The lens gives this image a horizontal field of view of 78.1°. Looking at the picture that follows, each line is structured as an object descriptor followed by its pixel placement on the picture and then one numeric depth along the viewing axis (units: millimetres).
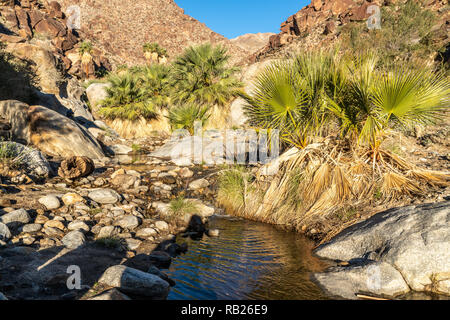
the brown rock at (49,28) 47303
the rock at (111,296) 2527
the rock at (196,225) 5457
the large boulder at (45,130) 9172
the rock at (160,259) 3916
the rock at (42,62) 16766
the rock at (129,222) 5000
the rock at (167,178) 8354
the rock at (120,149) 12898
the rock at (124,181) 7469
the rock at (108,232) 4457
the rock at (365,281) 3207
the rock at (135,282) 2887
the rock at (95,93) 20609
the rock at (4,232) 3642
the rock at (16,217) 4048
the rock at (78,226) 4441
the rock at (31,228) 3970
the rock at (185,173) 8966
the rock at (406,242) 3280
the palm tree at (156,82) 17750
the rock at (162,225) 5224
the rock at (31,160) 6652
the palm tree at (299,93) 5453
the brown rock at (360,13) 41412
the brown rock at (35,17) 47500
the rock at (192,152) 10484
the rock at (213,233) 5250
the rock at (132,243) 4316
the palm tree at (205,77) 14461
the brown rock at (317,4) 56312
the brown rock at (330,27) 41438
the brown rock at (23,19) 44422
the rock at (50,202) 5016
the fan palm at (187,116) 13203
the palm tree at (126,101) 16938
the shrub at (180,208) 5797
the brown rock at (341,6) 49594
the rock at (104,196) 5896
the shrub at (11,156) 6067
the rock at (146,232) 4812
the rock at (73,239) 3893
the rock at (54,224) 4283
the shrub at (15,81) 10969
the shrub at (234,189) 6395
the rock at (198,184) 8070
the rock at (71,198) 5387
